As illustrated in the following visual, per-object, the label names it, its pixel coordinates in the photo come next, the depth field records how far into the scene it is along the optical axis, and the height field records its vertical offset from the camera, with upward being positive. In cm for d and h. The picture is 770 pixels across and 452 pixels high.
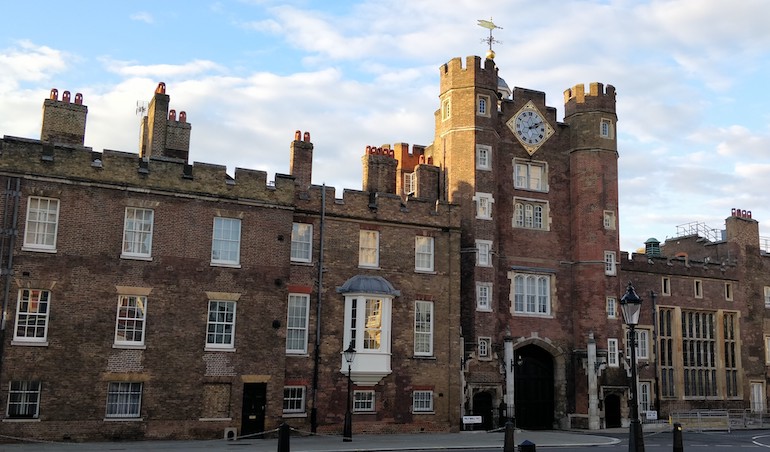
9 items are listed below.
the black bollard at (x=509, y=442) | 1847 -172
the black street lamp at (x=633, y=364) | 1746 +22
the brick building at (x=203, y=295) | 2697 +254
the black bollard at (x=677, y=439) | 2086 -176
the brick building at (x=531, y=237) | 3775 +681
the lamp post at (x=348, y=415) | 2894 -189
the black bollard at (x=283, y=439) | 1814 -177
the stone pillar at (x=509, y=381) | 3716 -57
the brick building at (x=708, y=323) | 4559 +318
